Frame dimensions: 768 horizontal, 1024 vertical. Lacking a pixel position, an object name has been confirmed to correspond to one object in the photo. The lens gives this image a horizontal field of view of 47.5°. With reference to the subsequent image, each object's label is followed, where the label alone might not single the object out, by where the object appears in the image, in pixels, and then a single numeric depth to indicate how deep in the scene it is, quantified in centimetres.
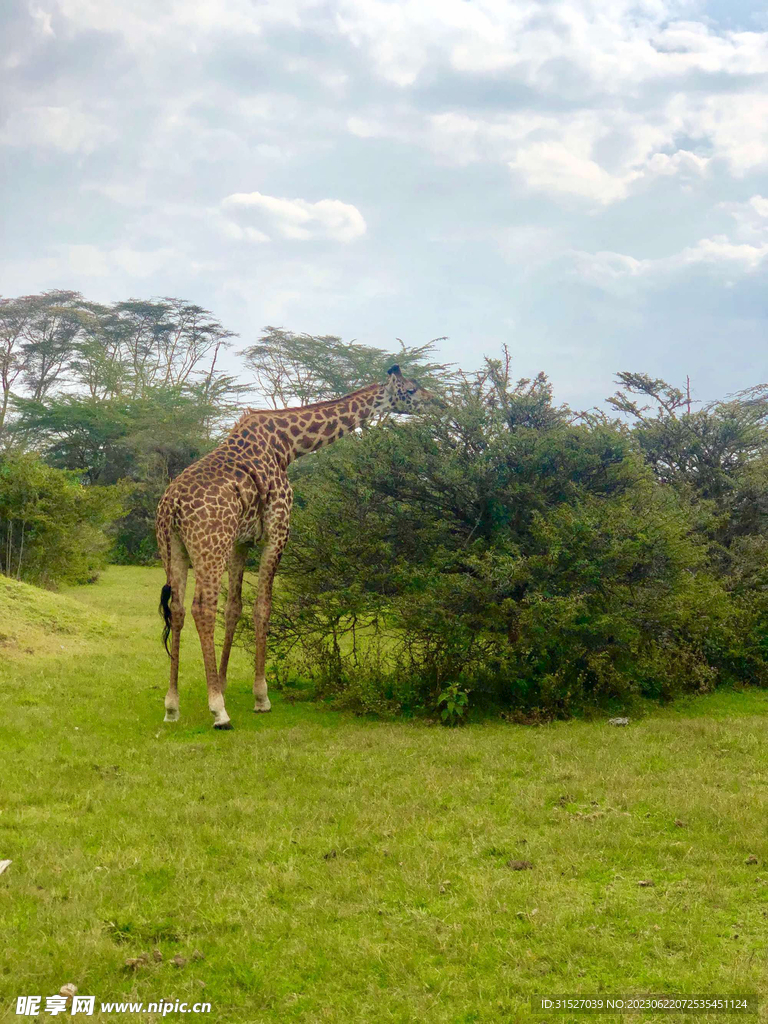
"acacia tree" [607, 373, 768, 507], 1318
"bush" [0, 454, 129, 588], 1908
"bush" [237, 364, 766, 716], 937
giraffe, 911
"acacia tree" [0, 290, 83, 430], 4384
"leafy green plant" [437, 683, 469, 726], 914
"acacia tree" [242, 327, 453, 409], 3866
